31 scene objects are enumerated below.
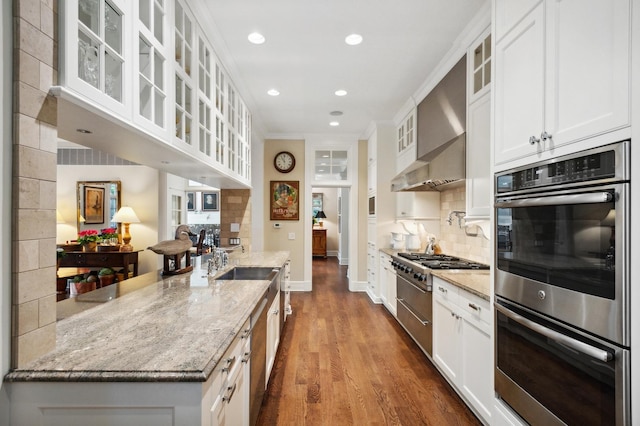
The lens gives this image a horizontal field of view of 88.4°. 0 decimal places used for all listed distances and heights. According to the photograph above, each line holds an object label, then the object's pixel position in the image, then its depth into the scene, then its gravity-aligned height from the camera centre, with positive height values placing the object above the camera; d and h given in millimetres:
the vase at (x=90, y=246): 4516 -463
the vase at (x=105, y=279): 4085 -843
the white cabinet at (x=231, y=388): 1067 -658
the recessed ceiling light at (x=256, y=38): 2693 +1459
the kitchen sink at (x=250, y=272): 2992 -546
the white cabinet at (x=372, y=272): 5004 -939
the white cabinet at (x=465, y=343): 1907 -859
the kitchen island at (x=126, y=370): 952 -462
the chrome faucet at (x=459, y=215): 3447 -11
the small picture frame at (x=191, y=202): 7379 +249
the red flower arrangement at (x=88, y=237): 4457 -331
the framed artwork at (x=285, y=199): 5816 +254
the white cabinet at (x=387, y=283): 4125 -936
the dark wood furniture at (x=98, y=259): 4359 -628
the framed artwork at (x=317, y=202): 10750 +377
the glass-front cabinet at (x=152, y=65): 1473 +705
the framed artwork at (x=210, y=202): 7395 +251
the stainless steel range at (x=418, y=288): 2799 -715
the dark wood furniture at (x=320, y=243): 10266 -922
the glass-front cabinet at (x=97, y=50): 1022 +572
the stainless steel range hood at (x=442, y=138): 2717 +755
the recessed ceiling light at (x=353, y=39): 2693 +1453
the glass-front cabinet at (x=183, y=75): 1910 +824
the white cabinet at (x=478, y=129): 2379 +650
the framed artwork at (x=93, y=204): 5078 +135
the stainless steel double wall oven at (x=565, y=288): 1079 -291
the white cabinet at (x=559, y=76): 1080 +544
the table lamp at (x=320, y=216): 10625 -81
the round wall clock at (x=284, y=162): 5828 +913
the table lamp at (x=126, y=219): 4738 -90
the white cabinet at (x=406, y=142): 4098 +969
